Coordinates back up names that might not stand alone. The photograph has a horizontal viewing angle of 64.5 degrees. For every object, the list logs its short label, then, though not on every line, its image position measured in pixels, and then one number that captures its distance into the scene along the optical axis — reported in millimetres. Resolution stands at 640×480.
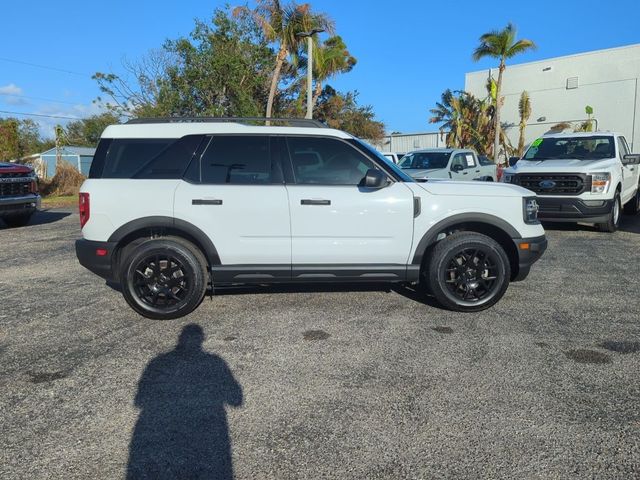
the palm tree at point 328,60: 24191
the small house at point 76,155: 40562
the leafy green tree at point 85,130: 51844
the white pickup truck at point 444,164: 13529
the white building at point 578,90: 29922
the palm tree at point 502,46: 28328
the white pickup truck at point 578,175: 9695
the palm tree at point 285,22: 20359
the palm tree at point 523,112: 32750
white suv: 4855
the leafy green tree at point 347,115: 36594
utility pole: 17359
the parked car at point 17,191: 11055
